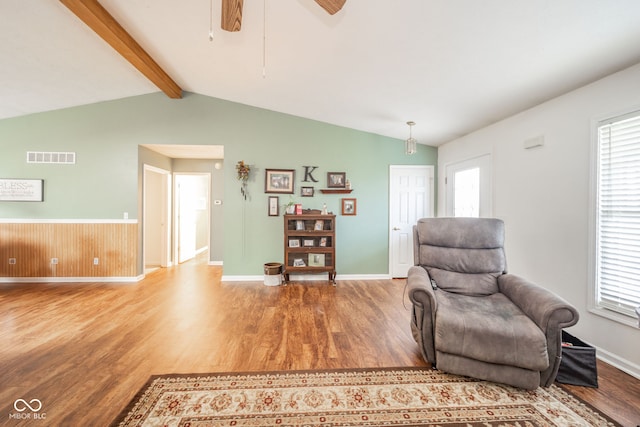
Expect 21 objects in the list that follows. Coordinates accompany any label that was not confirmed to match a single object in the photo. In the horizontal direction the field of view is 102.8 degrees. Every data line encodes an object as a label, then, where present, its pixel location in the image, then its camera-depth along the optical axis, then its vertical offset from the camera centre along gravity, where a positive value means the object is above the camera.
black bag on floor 1.73 -1.06
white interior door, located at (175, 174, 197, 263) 5.52 -0.21
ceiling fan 1.49 +1.22
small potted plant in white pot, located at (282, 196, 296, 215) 4.25 +0.04
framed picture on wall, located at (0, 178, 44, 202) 3.99 +0.24
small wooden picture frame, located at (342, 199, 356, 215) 4.40 +0.04
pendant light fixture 3.77 +0.96
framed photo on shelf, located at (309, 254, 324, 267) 4.14 -0.83
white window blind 1.91 -0.02
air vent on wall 4.04 +0.77
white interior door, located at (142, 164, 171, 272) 5.16 -0.27
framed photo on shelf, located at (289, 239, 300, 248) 4.15 -0.57
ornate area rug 1.45 -1.19
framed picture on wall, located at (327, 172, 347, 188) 4.36 +0.49
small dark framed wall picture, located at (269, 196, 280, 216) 4.29 +0.04
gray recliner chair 1.63 -0.73
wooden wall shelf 4.33 +0.32
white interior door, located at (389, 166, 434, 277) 4.48 +0.06
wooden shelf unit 4.08 -0.59
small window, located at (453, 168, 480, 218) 3.64 +0.26
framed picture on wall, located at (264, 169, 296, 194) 4.27 +0.47
